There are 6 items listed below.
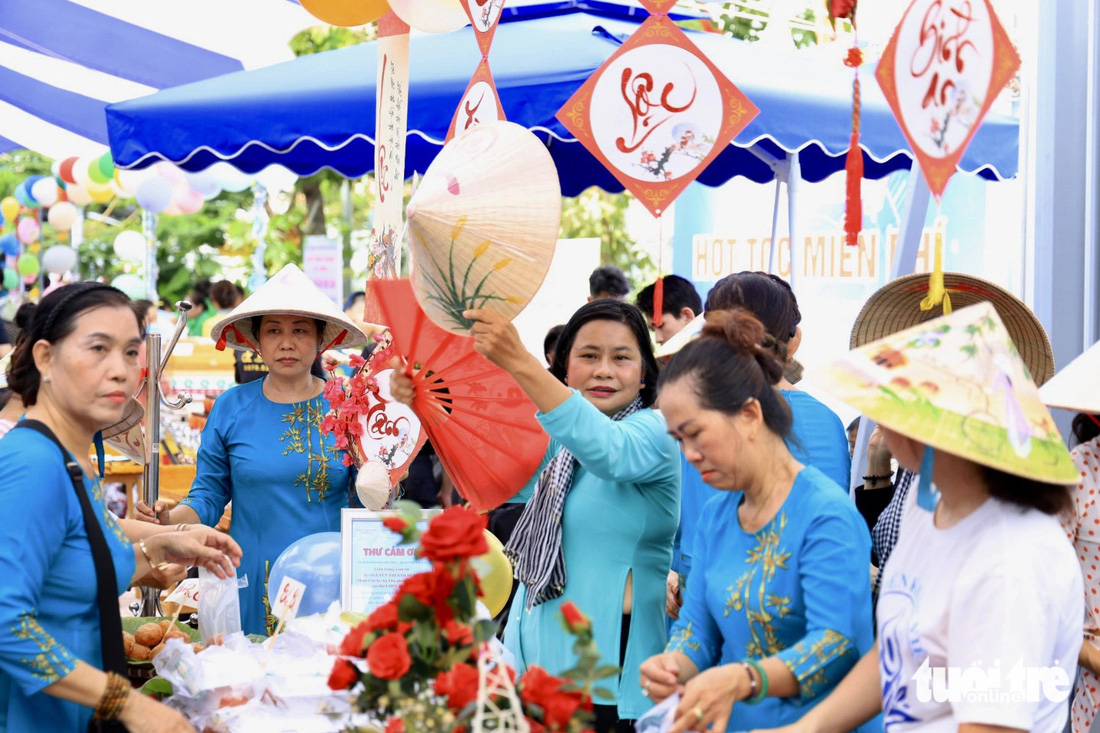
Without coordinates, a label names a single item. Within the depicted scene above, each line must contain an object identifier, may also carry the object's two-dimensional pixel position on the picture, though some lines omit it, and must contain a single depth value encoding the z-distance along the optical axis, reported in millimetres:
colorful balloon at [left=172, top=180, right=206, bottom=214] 9703
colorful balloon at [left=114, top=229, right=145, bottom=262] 11703
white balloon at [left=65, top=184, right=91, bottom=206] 9852
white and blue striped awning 6363
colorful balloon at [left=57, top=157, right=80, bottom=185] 9734
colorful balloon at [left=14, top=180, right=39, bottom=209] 10805
